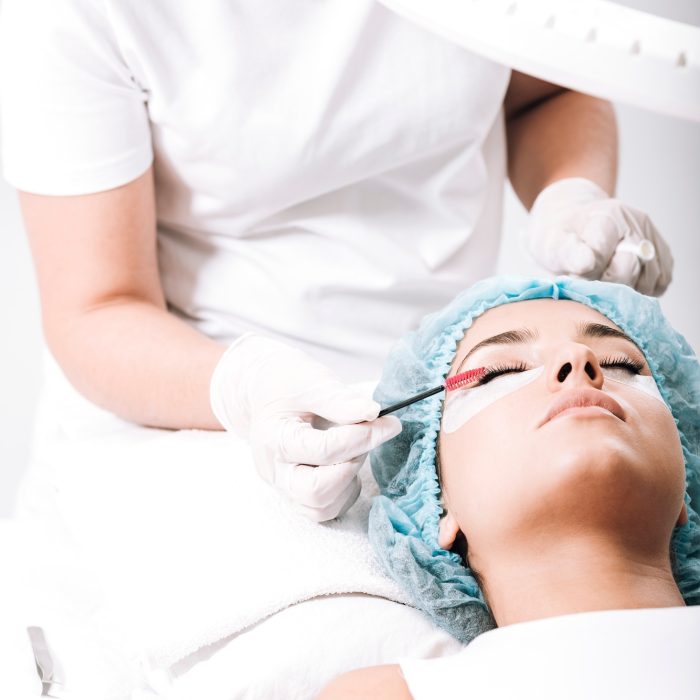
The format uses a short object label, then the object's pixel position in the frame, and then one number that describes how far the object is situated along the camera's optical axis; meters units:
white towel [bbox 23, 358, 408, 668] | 1.25
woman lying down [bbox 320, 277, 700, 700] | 1.03
